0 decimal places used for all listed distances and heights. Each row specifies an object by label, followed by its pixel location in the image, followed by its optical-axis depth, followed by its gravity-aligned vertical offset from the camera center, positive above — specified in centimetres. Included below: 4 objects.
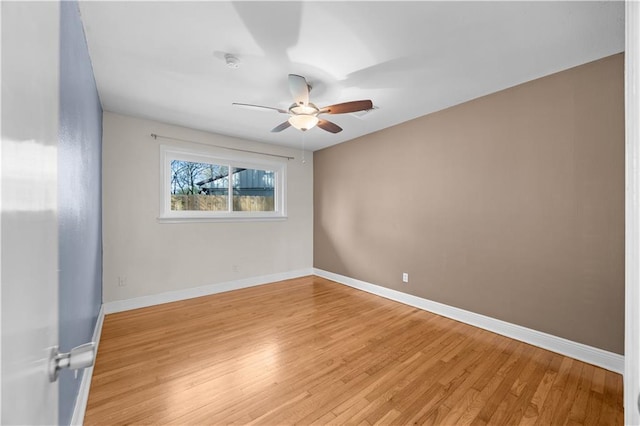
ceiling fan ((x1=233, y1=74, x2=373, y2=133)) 214 +91
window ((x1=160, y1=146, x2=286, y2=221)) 358 +40
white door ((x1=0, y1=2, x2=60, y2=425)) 40 +0
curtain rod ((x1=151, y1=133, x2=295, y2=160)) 338 +99
